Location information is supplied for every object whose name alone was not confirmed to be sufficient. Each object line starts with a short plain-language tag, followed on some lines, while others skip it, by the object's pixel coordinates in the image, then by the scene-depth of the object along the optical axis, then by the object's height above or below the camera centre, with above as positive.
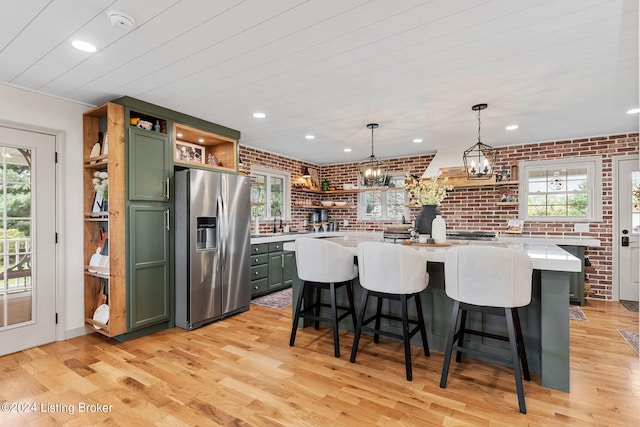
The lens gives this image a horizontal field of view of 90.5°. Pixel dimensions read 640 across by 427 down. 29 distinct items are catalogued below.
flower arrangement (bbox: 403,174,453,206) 3.28 +0.18
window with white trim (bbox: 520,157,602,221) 4.65 +0.31
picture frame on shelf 4.12 +0.79
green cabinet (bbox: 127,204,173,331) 3.20 -0.60
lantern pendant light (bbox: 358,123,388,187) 3.85 +0.44
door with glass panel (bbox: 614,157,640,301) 4.43 -0.23
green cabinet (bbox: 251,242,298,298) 4.70 -0.91
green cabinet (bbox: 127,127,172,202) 3.20 +0.48
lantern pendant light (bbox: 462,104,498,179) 3.17 +0.45
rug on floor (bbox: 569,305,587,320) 3.79 -1.29
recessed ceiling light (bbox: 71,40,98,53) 2.12 +1.13
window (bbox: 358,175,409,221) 6.23 +0.14
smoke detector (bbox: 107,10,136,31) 1.79 +1.11
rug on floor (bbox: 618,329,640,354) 2.92 -1.27
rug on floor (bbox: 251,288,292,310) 4.38 -1.31
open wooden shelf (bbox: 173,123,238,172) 4.03 +0.86
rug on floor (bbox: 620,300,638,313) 4.11 -1.29
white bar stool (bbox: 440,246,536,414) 2.05 -0.51
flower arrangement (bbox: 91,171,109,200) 3.24 +0.30
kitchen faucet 5.91 -0.07
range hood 5.21 +0.80
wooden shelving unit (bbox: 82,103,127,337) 3.06 -0.07
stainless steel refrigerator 3.47 -0.42
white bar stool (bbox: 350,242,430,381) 2.42 -0.52
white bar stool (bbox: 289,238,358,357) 2.79 -0.52
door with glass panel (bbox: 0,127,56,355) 2.87 -0.27
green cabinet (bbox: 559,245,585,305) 4.35 -1.02
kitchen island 2.19 -0.82
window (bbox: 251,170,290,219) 5.57 +0.30
